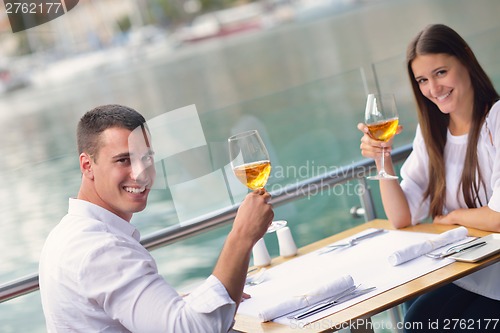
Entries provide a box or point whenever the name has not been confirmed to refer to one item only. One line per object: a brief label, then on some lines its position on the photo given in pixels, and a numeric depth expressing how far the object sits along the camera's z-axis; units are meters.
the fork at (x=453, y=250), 3.74
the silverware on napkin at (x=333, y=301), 3.58
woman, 4.06
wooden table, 3.52
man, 3.39
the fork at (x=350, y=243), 4.07
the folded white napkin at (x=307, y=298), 3.61
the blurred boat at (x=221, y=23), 68.16
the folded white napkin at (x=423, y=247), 3.78
